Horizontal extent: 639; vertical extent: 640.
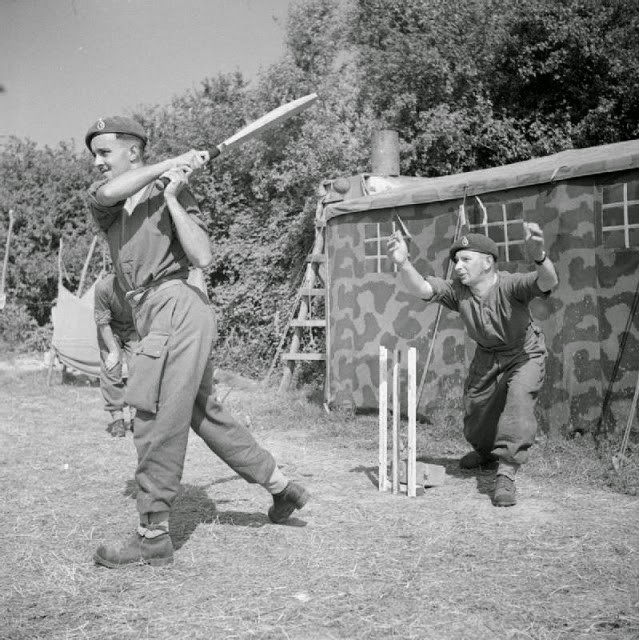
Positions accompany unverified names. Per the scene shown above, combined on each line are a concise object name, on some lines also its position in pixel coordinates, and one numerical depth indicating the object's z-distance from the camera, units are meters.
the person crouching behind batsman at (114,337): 7.63
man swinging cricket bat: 3.55
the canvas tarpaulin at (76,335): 11.31
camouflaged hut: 6.27
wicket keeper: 4.94
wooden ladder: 10.48
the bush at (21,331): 16.58
